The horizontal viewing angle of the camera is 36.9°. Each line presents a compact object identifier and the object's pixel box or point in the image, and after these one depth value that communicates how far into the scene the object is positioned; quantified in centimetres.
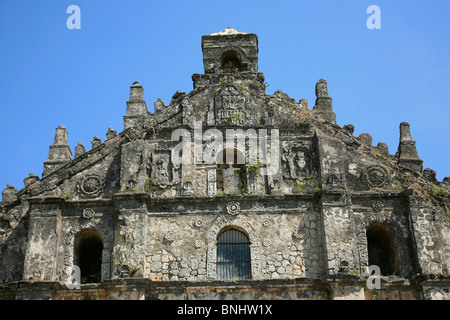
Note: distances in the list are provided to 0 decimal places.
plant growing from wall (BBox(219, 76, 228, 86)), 2503
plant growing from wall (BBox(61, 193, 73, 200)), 2278
